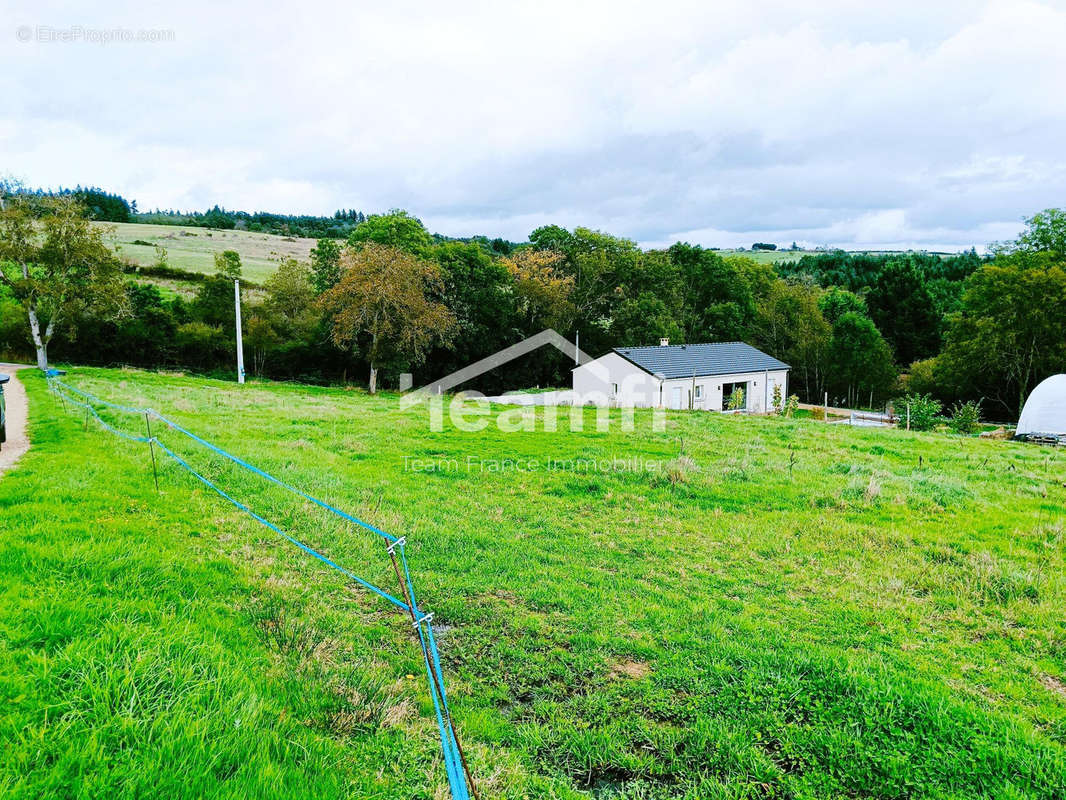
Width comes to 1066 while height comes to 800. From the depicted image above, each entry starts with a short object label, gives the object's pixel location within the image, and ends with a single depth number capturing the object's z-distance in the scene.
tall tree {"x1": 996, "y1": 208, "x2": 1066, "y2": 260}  37.78
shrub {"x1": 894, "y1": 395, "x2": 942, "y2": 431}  25.31
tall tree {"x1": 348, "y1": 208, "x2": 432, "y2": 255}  37.00
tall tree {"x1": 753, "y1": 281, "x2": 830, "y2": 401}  47.91
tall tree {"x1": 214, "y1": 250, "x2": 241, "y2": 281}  36.66
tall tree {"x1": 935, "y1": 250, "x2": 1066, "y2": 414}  33.84
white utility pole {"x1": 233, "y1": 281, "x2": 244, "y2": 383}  30.17
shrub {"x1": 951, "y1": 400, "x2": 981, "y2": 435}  26.30
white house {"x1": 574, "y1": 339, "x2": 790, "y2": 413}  30.80
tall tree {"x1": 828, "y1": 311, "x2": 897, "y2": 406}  44.75
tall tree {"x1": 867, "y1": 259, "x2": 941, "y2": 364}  51.47
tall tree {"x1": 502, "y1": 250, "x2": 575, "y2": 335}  39.88
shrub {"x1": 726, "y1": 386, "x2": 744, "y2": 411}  31.37
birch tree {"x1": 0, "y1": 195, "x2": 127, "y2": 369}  22.45
